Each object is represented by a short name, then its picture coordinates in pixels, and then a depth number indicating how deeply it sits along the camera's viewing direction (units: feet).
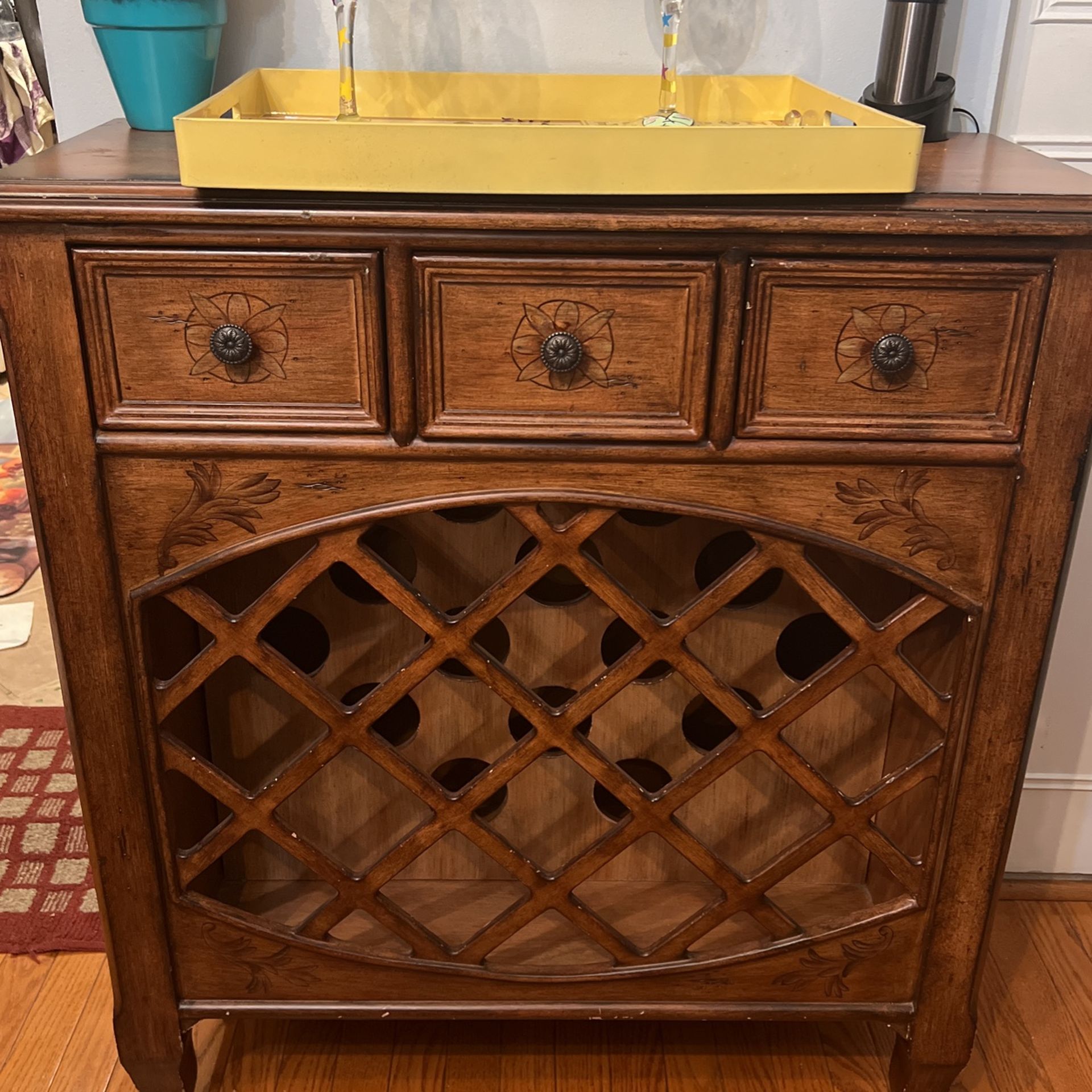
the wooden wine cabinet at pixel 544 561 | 2.80
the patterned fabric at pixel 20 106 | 9.21
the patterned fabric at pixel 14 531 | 7.75
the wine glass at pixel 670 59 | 3.46
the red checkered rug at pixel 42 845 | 4.62
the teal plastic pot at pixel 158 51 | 3.31
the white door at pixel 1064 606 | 3.79
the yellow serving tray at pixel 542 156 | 2.64
